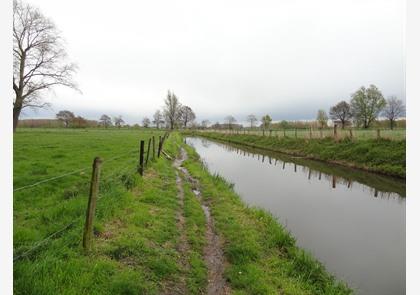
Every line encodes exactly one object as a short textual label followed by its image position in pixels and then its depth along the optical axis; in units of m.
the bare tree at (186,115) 108.25
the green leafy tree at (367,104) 70.19
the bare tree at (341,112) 90.94
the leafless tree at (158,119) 118.81
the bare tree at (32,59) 32.53
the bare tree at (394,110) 78.43
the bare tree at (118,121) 137.75
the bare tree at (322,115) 102.72
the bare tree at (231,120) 142.34
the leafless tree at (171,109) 85.81
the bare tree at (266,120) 107.05
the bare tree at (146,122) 136.00
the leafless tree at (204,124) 122.79
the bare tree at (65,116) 97.44
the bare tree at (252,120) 132.20
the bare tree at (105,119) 133.85
